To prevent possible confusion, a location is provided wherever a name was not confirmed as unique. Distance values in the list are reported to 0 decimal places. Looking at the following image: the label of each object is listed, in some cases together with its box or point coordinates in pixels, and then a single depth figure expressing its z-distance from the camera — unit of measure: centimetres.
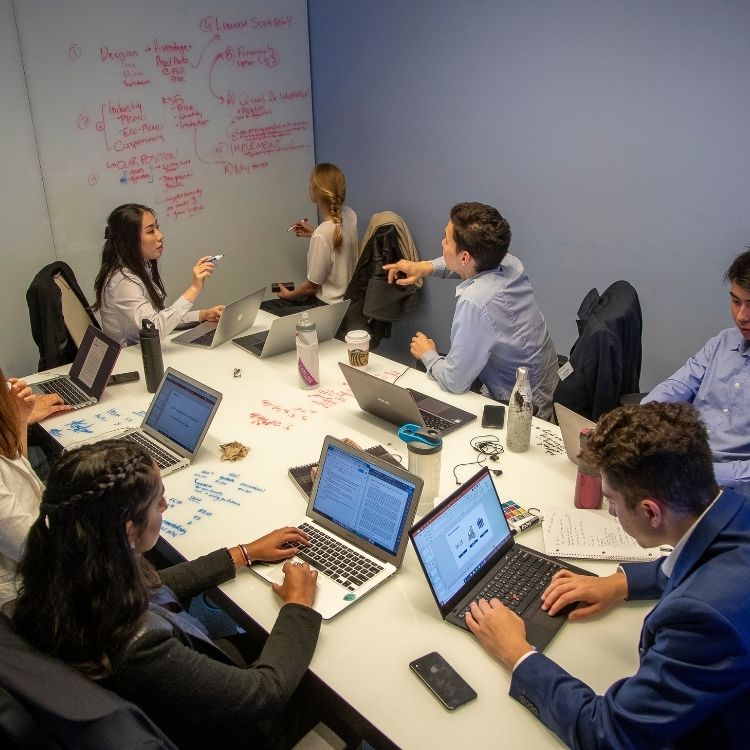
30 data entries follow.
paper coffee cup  280
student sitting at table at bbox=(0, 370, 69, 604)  174
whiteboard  354
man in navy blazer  112
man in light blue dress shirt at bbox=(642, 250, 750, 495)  207
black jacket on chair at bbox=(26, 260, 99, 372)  288
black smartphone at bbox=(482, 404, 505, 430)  235
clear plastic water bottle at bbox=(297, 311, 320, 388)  262
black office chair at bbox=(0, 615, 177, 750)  102
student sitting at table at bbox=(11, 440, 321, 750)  116
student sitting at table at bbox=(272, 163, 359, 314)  403
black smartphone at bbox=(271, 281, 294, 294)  420
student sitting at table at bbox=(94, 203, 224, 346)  311
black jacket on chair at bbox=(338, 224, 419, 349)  393
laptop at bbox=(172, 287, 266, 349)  310
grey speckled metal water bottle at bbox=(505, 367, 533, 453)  213
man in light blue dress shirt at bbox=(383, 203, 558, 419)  260
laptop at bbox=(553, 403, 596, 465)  197
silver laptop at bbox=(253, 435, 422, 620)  164
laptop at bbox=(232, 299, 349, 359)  290
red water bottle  188
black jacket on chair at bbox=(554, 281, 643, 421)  242
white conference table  134
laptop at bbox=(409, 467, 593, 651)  152
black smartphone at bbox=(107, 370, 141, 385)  278
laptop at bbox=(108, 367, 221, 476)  220
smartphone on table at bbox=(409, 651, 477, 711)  134
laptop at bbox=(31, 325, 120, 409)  261
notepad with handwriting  172
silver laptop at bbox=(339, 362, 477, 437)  221
